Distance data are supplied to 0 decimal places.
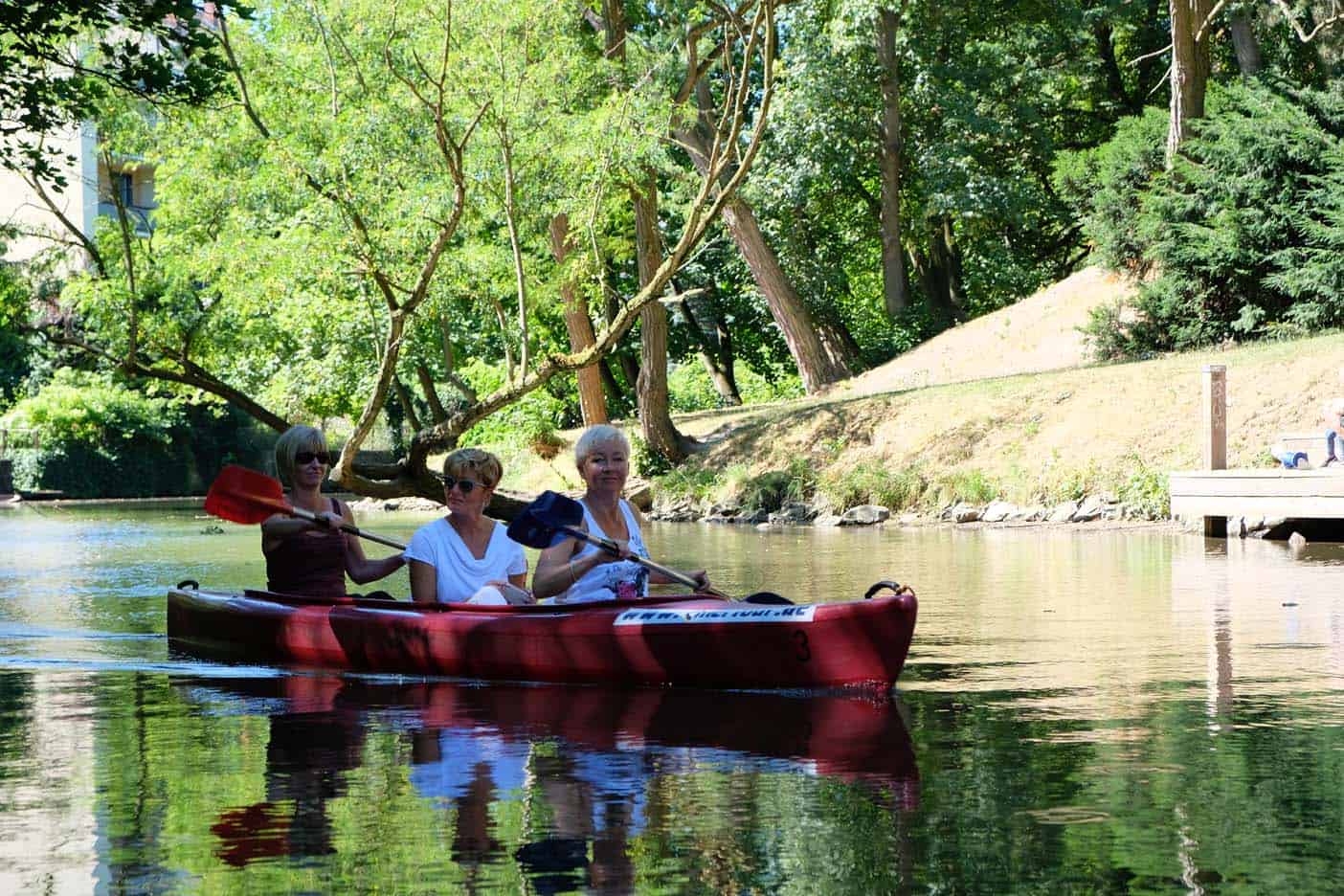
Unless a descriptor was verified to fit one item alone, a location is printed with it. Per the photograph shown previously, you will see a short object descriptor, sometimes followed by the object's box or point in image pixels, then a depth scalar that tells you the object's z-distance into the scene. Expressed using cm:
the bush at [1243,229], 2605
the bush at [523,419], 3475
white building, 4978
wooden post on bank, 1972
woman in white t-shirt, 893
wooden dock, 1795
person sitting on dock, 1861
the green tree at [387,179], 1958
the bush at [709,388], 4441
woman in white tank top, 823
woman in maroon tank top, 902
